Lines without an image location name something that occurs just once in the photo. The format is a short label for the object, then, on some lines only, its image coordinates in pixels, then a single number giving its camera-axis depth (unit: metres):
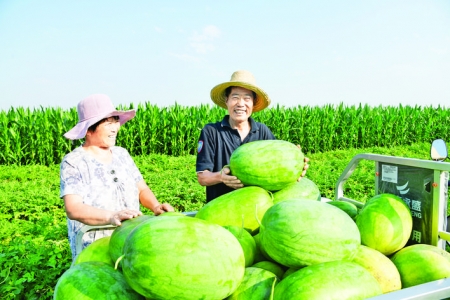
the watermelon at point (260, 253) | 1.84
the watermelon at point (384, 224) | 1.99
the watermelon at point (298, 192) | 2.31
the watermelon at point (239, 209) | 2.00
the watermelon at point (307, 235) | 1.58
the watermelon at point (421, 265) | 1.78
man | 3.51
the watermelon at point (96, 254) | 1.90
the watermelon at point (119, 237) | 1.81
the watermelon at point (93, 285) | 1.48
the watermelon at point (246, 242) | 1.78
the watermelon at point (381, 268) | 1.70
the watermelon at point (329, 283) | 1.40
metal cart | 2.29
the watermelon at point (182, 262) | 1.36
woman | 2.86
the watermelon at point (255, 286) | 1.50
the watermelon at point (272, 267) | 1.71
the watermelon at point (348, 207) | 2.37
